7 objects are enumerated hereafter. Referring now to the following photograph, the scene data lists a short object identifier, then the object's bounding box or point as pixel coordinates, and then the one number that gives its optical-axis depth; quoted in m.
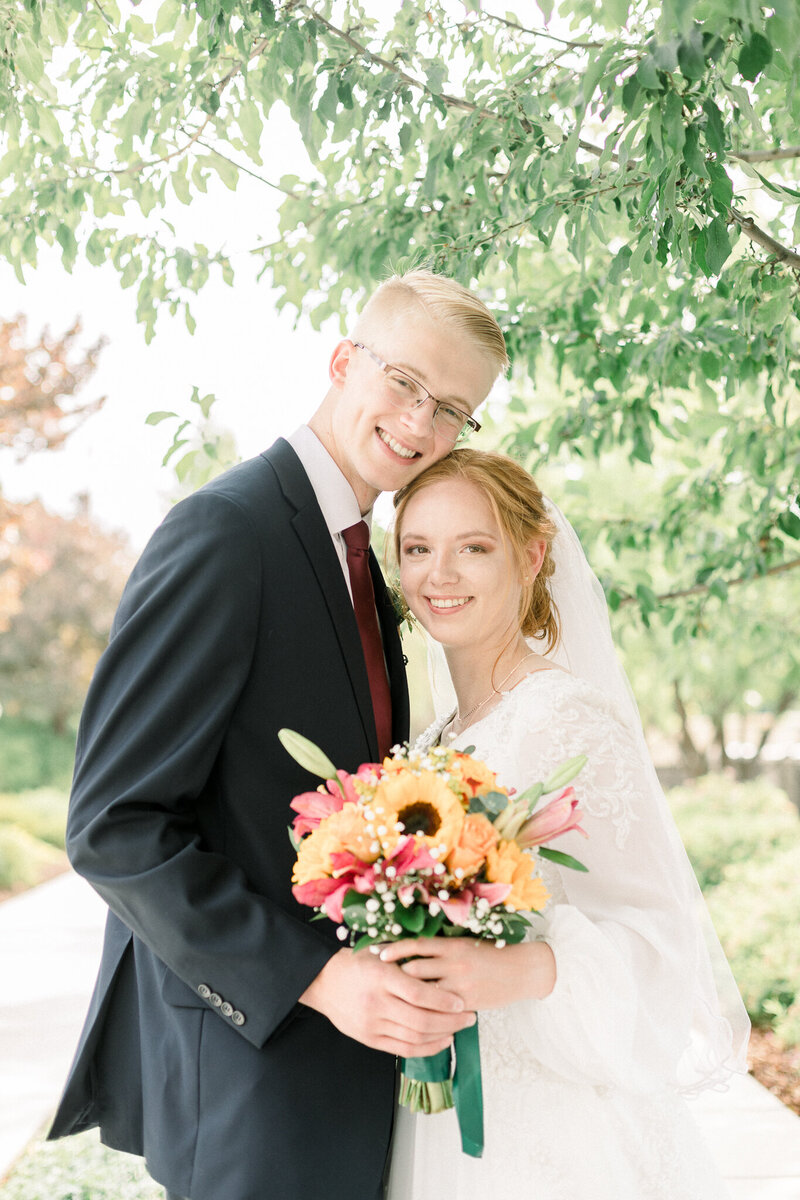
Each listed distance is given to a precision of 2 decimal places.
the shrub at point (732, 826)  10.42
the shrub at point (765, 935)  7.18
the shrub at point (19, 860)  12.55
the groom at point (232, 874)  1.95
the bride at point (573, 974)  2.10
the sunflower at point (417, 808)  1.72
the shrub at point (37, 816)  15.52
